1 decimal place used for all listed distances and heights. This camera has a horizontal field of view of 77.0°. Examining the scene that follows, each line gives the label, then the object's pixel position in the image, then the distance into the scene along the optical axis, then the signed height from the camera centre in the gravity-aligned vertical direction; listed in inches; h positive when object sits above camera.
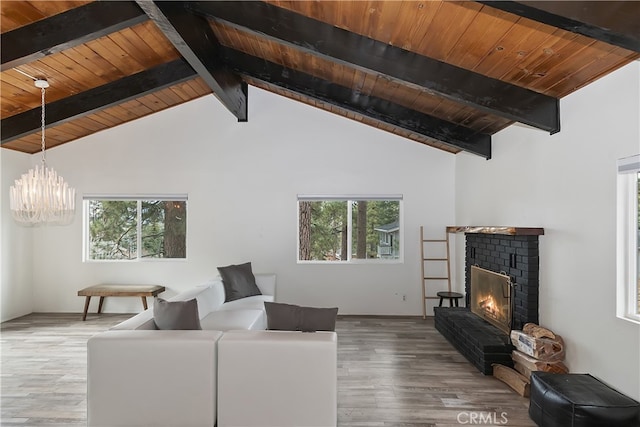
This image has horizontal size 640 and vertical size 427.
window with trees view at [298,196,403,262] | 259.8 -6.8
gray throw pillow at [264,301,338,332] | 123.3 -30.4
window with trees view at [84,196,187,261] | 260.2 -5.8
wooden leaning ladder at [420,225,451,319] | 249.1 -30.1
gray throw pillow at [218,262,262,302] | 213.8 -34.1
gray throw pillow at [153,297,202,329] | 126.9 -30.6
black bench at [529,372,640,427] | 103.0 -48.6
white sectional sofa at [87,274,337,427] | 111.6 -44.5
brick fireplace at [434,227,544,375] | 156.5 -30.6
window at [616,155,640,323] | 113.6 -7.2
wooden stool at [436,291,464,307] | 233.5 -44.3
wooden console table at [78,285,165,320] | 234.5 -42.7
